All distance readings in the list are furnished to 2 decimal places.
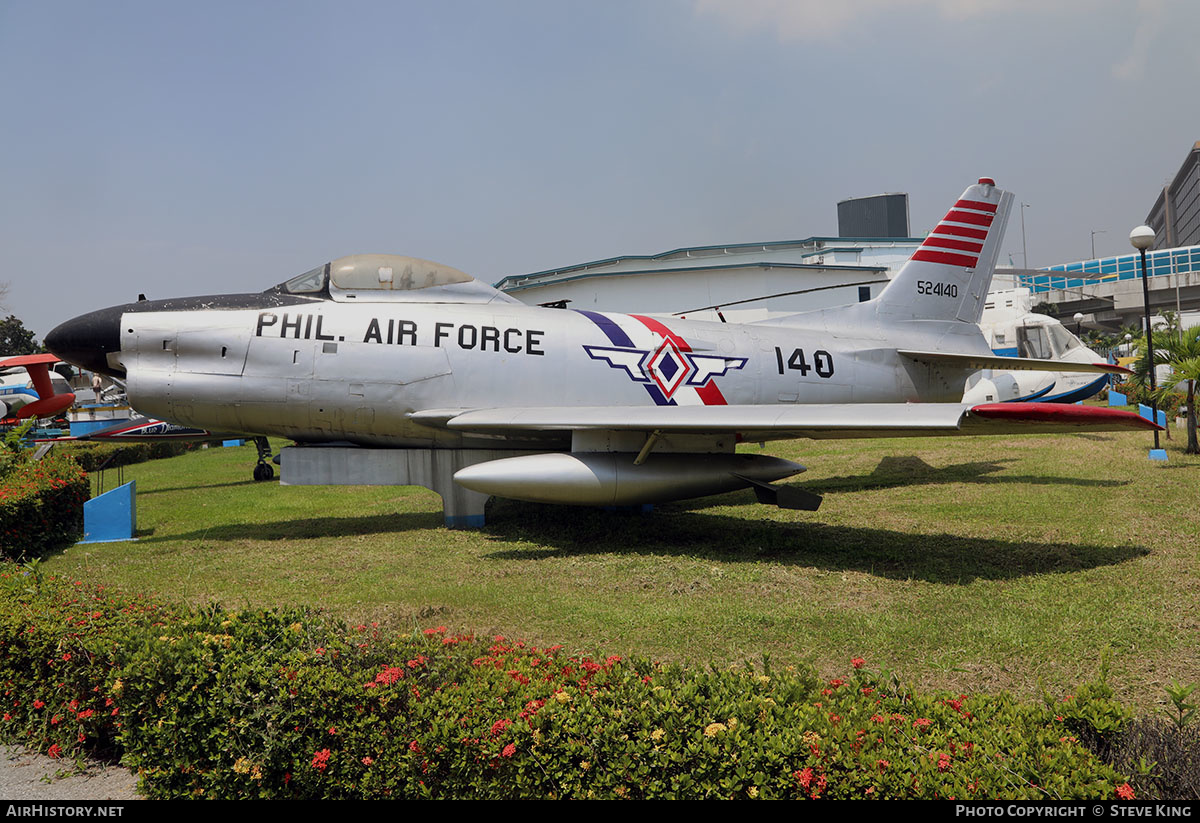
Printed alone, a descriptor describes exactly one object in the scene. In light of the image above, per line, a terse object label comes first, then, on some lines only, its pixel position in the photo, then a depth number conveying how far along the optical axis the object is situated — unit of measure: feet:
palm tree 46.78
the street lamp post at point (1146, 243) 49.37
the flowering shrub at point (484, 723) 9.37
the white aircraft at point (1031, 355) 67.05
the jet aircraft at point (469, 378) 30.55
